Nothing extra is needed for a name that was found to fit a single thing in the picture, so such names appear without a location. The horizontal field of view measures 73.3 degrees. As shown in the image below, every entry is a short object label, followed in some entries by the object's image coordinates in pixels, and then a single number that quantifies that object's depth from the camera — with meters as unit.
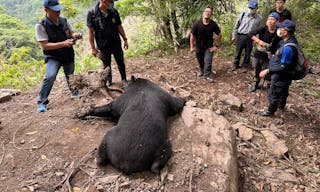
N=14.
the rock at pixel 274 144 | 3.65
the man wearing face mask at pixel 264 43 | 4.66
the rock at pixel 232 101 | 4.65
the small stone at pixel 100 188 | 2.37
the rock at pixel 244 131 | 3.81
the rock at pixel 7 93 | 4.72
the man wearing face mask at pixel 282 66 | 3.80
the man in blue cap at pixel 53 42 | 3.39
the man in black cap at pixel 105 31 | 4.02
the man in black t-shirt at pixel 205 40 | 5.22
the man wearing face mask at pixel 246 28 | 5.45
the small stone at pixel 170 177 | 2.45
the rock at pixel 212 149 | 2.48
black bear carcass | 2.45
